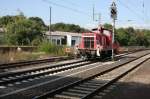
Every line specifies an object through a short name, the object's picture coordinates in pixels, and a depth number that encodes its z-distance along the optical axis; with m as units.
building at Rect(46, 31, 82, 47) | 70.29
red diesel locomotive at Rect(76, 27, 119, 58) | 23.78
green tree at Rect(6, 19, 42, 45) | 51.49
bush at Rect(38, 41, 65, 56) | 31.15
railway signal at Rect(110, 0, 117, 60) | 27.58
